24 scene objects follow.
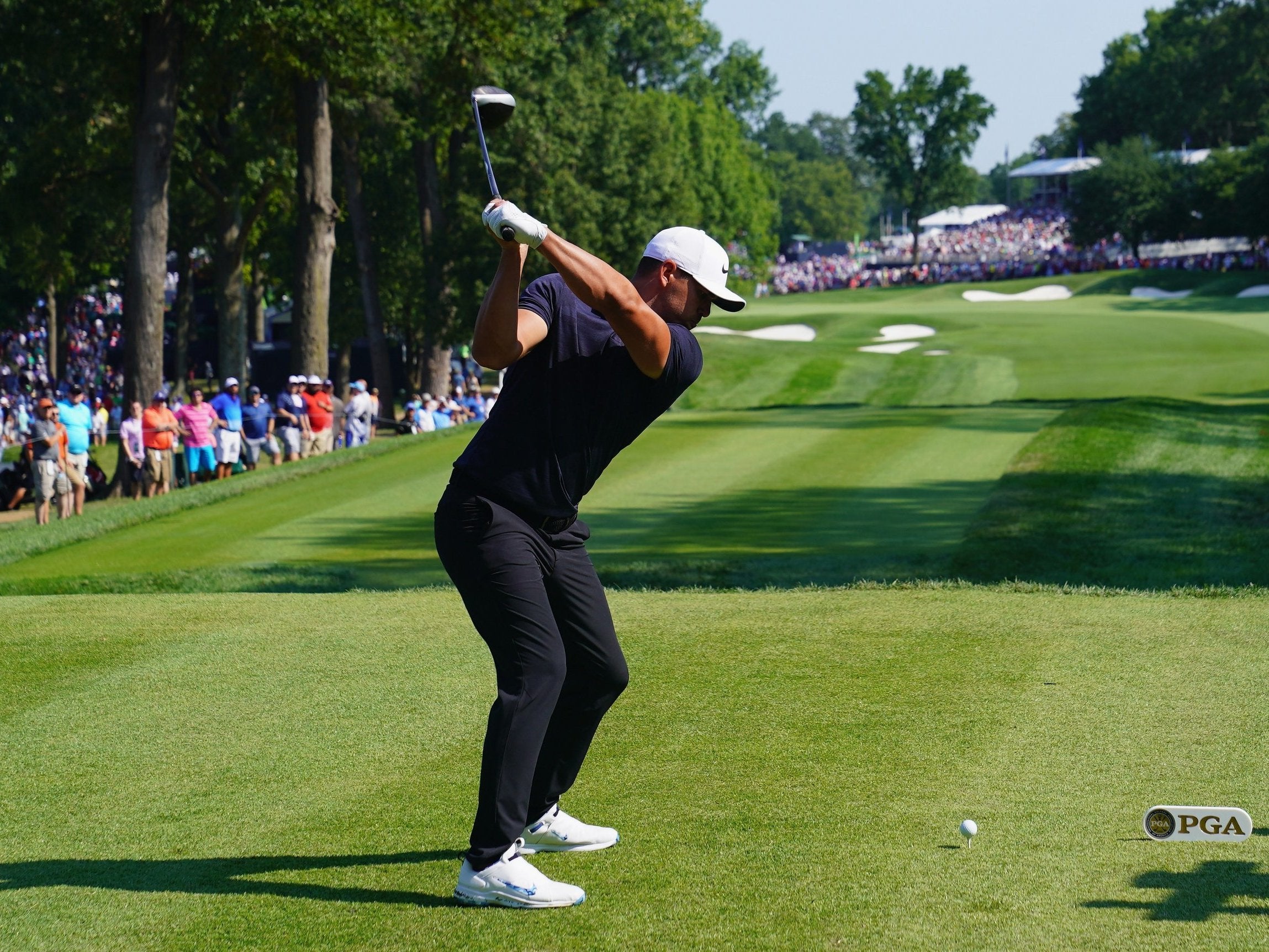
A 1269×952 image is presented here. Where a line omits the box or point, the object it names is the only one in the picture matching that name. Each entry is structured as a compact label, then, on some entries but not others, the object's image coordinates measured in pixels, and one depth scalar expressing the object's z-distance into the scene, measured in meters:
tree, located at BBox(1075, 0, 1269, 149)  104.31
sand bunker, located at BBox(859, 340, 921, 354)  44.34
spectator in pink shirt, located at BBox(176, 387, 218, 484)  24.81
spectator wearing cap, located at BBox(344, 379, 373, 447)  29.23
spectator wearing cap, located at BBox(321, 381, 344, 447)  28.83
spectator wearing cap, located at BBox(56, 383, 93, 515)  22.77
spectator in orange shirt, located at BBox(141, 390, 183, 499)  24.31
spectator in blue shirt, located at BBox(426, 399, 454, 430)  31.00
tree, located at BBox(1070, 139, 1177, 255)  81.38
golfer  4.63
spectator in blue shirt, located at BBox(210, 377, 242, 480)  25.62
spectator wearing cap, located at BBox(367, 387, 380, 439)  30.45
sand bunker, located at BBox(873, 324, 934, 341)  48.09
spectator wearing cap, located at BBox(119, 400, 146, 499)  25.19
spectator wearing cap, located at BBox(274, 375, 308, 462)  27.28
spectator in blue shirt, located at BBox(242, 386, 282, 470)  27.12
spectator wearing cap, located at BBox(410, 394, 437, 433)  30.14
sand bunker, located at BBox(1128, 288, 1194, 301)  66.88
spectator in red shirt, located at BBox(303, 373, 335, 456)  27.78
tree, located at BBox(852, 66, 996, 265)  99.56
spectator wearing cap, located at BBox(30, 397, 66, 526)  21.38
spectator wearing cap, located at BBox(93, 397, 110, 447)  39.72
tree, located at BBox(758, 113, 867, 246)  167.38
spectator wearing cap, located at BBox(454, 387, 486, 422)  34.91
